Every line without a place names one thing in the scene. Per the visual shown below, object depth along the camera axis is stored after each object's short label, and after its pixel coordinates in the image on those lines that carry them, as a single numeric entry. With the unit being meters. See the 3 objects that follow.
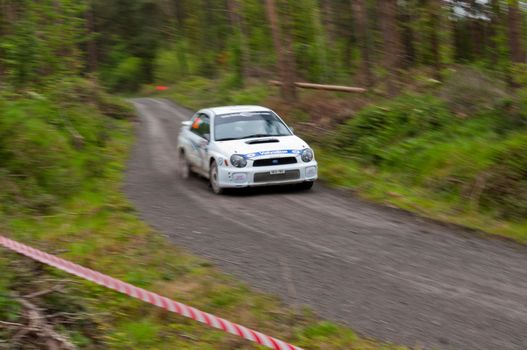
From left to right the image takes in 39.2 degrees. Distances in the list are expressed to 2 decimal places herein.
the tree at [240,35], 37.58
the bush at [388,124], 15.89
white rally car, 13.55
